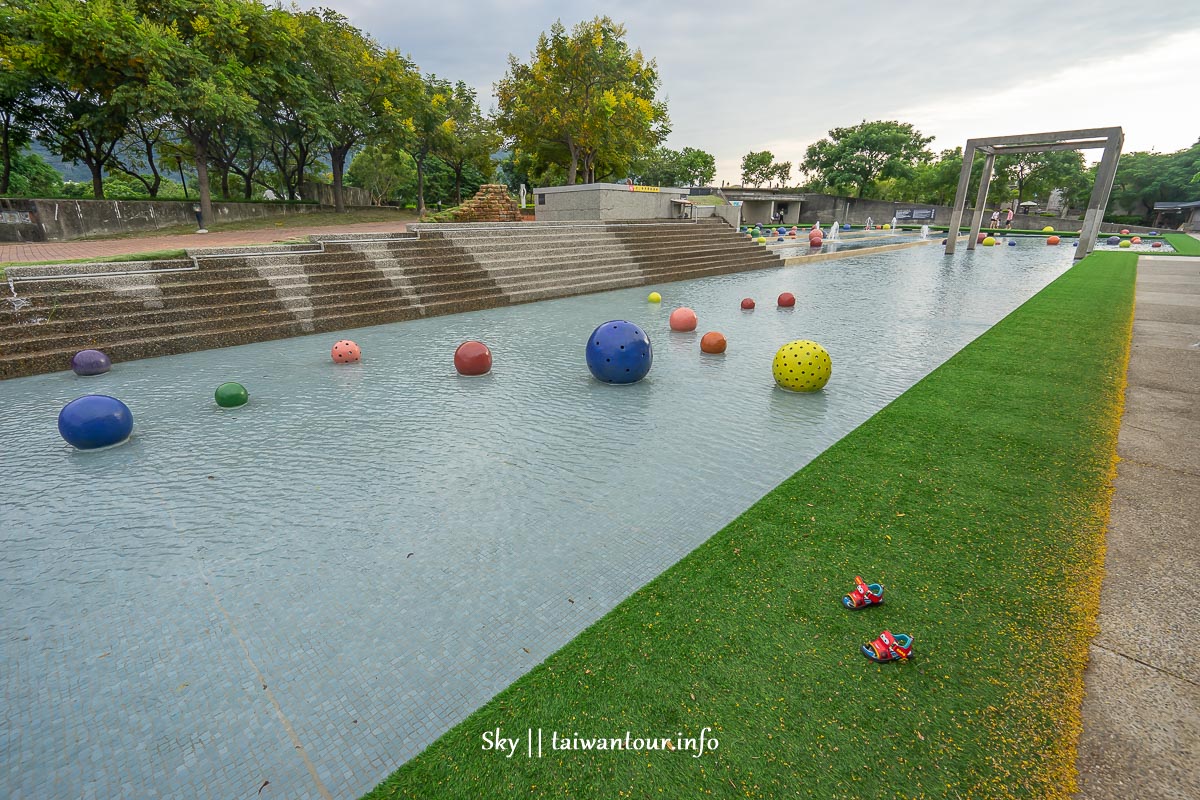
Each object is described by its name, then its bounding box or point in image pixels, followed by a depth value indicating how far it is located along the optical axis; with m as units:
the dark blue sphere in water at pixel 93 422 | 5.67
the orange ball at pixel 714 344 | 9.54
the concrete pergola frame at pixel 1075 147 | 24.91
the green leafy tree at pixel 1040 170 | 60.88
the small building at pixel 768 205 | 68.62
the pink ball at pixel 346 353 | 9.10
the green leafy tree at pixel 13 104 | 22.64
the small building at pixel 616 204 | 28.92
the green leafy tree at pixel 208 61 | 22.77
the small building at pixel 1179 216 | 57.19
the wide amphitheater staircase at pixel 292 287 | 9.52
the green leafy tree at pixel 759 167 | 93.62
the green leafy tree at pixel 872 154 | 70.25
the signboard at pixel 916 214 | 65.56
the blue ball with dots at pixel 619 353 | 7.69
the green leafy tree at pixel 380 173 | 48.79
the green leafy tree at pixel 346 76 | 30.45
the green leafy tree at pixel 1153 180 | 58.34
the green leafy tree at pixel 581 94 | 33.78
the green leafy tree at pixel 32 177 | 38.12
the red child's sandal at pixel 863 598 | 3.22
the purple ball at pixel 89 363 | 8.62
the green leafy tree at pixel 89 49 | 21.02
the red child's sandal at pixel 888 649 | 2.84
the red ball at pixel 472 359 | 8.30
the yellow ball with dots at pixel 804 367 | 7.38
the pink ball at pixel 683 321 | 11.44
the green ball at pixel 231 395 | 6.98
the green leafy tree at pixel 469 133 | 42.66
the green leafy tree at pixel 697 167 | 87.09
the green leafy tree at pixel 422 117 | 33.88
